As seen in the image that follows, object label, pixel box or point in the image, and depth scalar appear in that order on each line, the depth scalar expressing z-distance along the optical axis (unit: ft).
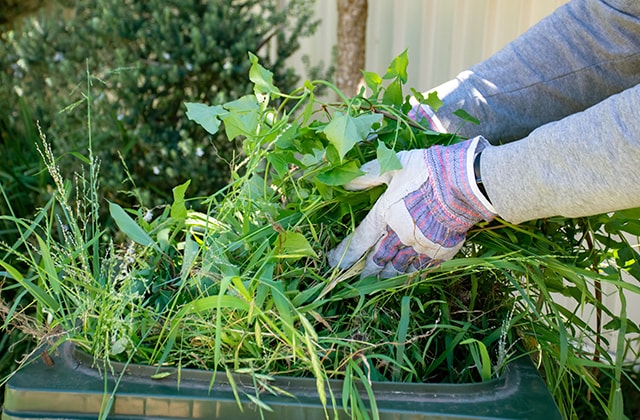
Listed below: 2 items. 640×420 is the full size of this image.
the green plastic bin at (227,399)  2.75
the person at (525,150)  3.05
